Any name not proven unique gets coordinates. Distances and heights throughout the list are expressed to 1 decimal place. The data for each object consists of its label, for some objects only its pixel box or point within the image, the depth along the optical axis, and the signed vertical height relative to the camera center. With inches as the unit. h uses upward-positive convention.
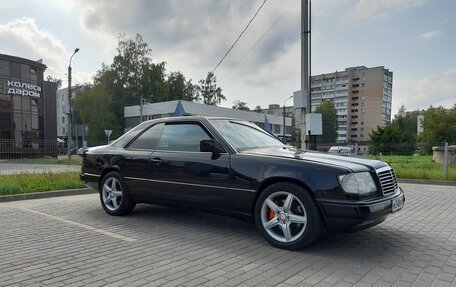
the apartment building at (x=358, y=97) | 4345.5 +527.3
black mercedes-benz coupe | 150.6 -21.0
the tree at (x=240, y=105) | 3656.5 +340.2
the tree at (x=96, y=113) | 1977.1 +146.8
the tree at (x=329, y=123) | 4035.4 +160.2
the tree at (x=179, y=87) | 2632.9 +388.0
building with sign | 1328.7 +156.1
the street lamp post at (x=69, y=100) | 998.8 +111.1
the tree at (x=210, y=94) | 2844.5 +356.2
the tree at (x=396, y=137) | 617.3 -2.9
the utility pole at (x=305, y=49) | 400.8 +101.3
